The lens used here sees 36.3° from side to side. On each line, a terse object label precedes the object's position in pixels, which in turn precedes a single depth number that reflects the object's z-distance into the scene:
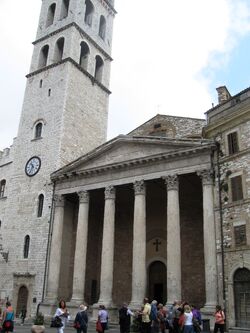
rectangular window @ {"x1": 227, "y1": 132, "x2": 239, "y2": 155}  18.70
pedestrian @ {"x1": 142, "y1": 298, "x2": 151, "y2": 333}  13.28
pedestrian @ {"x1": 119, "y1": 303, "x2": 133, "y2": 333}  14.15
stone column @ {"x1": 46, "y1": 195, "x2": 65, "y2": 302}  22.23
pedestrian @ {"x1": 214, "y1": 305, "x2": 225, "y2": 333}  13.02
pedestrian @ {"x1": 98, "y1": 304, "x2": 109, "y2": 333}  13.37
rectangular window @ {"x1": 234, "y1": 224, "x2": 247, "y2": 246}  17.17
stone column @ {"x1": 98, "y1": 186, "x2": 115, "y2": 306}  20.20
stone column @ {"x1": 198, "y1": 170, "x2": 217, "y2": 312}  17.23
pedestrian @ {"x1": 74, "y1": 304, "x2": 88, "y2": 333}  11.90
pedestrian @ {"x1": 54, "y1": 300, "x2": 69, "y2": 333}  11.23
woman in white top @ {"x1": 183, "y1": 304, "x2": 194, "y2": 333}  11.20
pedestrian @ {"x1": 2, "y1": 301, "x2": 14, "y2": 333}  10.62
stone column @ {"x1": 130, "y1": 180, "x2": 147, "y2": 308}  19.08
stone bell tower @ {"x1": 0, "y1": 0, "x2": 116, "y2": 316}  24.34
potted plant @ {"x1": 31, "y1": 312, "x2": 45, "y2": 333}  18.43
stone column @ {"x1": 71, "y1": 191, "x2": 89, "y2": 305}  21.27
